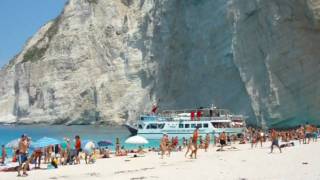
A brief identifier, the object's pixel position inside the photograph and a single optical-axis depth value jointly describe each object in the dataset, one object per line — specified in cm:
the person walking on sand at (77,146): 2781
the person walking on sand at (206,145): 3666
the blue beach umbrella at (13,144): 3231
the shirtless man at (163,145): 3194
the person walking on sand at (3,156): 3233
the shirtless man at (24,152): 2166
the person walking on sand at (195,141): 2827
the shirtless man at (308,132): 3606
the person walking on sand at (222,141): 3553
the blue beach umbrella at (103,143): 3653
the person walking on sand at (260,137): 3806
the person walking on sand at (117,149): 3692
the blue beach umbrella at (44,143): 2781
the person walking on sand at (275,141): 2859
